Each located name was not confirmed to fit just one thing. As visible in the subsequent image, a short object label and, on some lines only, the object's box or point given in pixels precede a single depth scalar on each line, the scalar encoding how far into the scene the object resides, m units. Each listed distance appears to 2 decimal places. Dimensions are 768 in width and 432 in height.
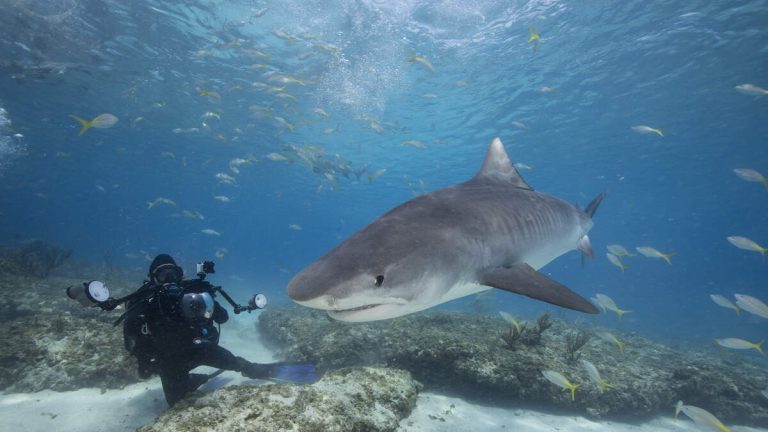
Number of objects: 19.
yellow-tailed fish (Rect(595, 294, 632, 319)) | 8.17
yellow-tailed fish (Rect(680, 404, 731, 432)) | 4.37
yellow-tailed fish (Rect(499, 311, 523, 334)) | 6.43
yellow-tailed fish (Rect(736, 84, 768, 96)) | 10.11
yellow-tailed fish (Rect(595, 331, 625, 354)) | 6.98
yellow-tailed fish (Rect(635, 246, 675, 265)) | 10.31
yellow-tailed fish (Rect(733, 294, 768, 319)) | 6.74
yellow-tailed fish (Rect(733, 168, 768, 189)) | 9.36
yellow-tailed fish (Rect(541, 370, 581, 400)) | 4.64
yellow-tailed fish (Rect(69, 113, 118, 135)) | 8.71
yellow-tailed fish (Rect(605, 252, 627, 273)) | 10.34
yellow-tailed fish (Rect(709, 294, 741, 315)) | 8.78
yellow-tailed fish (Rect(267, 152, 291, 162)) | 16.09
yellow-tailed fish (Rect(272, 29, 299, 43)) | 14.52
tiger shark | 2.17
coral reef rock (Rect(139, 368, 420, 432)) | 2.46
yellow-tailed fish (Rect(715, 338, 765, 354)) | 6.75
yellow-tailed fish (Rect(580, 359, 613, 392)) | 5.16
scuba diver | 3.91
